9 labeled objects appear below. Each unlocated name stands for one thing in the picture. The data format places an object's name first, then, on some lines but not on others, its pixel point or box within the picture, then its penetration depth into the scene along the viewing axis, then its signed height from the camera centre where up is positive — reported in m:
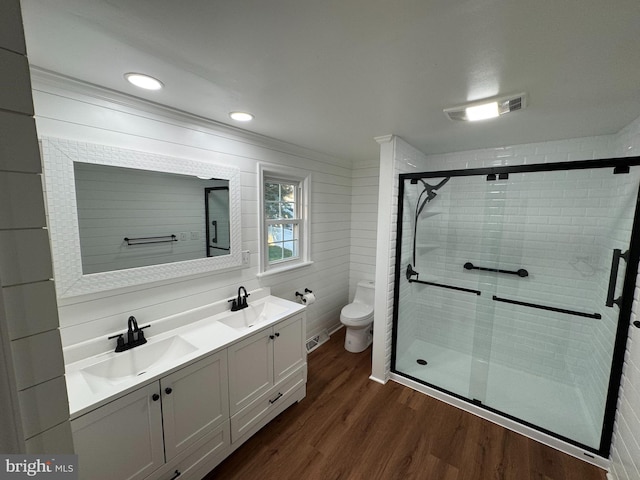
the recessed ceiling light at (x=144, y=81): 1.32 +0.69
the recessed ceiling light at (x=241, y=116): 1.81 +0.69
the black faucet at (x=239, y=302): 2.16 -0.76
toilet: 2.88 -1.20
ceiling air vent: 1.50 +0.67
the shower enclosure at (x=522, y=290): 1.85 -0.69
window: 2.52 -0.09
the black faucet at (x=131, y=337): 1.55 -0.77
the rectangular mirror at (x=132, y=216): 1.35 -0.03
